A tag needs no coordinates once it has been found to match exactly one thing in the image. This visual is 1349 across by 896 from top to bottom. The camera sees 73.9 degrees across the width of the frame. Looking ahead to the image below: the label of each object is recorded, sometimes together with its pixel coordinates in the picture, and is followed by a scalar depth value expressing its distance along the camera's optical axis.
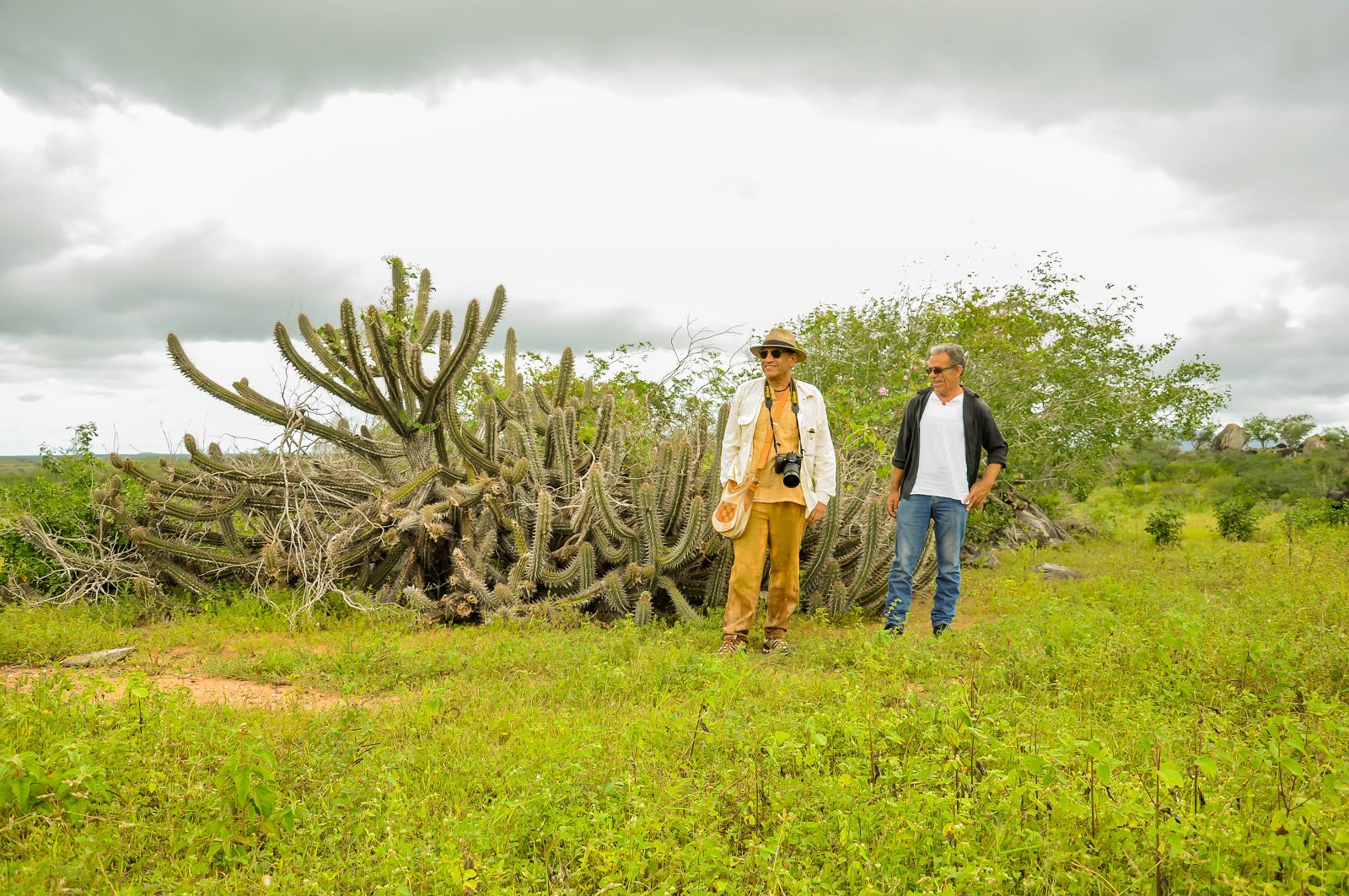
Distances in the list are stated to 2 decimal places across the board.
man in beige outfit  6.01
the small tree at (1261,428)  36.84
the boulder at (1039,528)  13.36
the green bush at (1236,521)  13.67
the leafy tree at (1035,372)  12.45
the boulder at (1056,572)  10.03
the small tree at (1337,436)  24.34
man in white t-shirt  6.11
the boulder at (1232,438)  35.66
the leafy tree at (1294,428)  36.97
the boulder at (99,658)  5.98
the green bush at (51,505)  8.13
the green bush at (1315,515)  13.67
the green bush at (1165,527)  12.76
